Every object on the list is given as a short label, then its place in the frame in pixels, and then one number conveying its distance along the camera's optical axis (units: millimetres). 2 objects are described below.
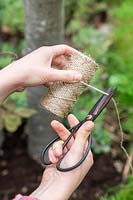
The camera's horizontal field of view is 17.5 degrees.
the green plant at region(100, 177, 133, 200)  1021
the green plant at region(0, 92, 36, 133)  1031
